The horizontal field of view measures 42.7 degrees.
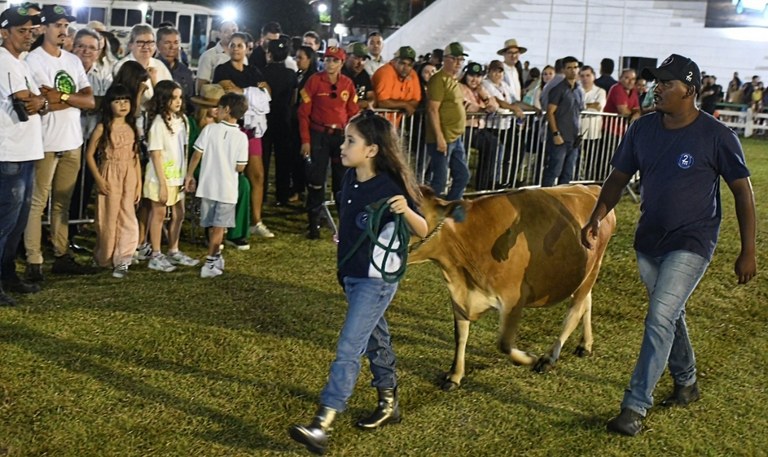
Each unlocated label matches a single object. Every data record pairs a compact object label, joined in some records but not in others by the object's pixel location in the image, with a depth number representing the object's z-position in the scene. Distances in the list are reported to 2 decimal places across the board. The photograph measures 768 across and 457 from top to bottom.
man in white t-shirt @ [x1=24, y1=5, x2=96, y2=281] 7.61
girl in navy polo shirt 4.82
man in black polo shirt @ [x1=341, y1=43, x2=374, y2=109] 11.98
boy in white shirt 8.55
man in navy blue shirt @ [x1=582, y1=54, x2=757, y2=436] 5.16
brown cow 5.82
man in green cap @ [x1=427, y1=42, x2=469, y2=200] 11.04
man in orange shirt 11.72
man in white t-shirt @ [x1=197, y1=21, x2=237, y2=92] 11.27
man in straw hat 14.34
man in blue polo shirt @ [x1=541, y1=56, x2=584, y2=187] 12.46
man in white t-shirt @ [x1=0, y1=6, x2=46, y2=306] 6.94
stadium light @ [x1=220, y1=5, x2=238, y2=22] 37.45
